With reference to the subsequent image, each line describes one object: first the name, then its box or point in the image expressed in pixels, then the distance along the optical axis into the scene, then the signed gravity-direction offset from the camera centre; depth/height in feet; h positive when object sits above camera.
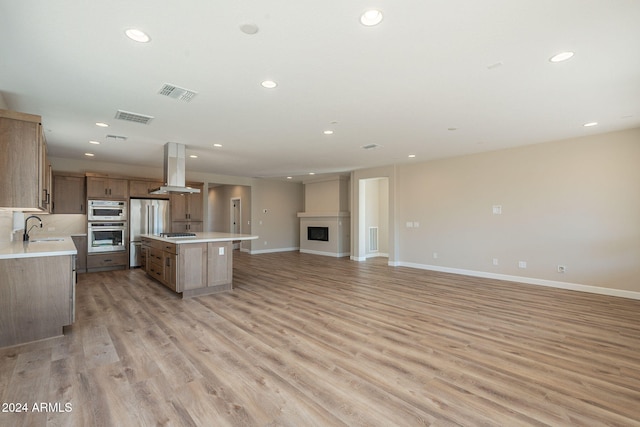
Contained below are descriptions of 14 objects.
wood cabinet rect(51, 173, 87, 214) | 20.70 +1.85
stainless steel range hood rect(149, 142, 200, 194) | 17.78 +3.17
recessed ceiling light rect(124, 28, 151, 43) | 6.99 +4.49
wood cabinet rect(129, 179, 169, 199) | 22.77 +2.52
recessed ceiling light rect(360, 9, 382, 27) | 6.39 +4.48
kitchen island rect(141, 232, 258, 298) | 14.84 -2.34
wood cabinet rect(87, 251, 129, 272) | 21.22 -3.04
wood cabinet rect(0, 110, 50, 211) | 9.60 +2.01
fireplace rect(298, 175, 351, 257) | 31.30 -0.08
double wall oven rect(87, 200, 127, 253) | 21.19 -0.44
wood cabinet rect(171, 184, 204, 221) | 24.94 +1.13
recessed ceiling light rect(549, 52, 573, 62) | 8.09 +4.46
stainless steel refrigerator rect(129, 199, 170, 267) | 22.67 -0.05
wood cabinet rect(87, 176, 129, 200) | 21.27 +2.40
